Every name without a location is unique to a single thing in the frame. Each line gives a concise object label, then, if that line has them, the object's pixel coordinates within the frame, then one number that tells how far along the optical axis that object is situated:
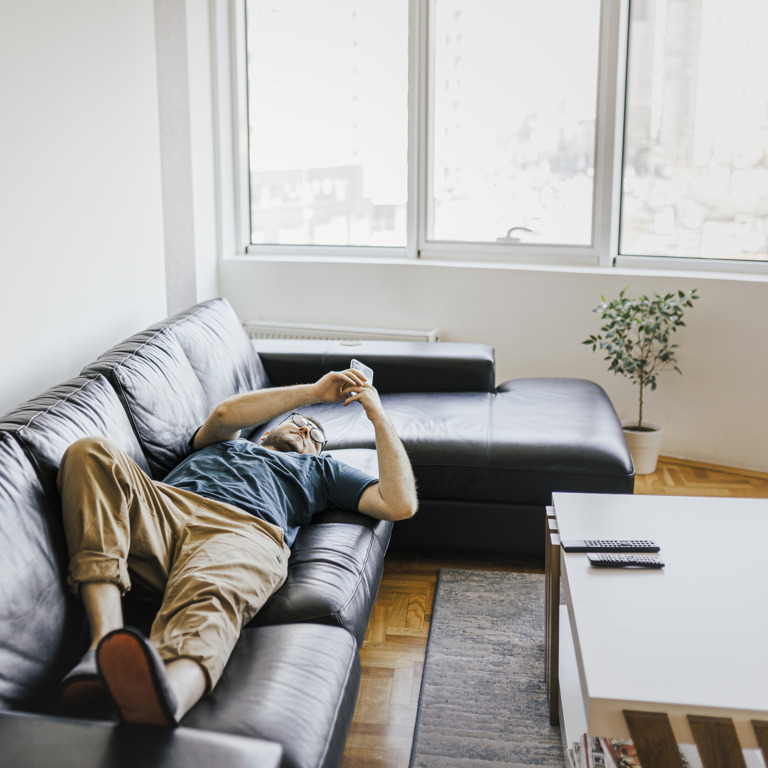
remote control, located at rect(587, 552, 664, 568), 1.84
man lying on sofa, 1.42
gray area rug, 1.91
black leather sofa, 1.36
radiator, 4.20
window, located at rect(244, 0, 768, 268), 3.79
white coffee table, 1.39
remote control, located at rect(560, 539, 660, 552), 1.91
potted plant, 3.64
